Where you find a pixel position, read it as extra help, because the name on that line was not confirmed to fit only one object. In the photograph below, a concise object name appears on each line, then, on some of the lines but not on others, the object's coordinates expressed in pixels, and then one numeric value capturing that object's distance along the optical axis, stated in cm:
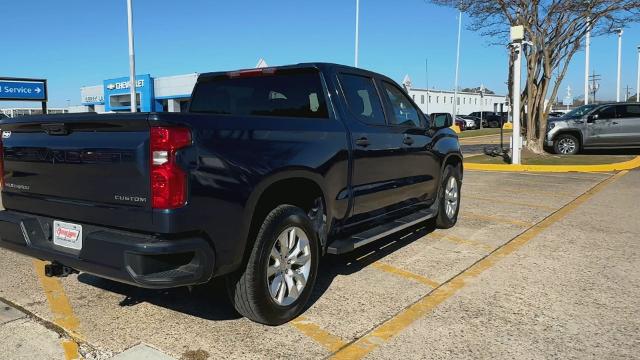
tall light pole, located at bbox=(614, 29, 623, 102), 3519
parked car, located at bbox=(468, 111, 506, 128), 5094
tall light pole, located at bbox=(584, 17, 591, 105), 2812
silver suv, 1592
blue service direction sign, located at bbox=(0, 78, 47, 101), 2247
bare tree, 1405
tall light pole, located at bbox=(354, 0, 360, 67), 3309
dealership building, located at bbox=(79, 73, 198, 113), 4488
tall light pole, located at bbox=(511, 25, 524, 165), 1342
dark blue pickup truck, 289
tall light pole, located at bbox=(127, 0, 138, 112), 2067
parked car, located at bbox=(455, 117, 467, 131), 4566
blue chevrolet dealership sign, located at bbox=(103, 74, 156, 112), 4669
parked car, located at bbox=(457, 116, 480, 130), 4791
